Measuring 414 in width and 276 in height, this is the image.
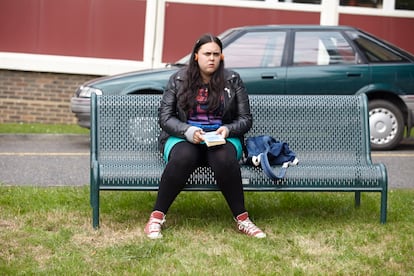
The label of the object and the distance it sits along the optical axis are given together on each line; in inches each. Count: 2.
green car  566.1
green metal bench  304.4
